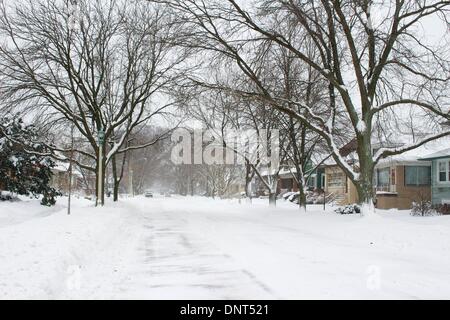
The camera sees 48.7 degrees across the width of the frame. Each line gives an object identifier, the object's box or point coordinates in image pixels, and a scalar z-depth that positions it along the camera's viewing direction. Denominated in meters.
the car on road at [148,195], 85.44
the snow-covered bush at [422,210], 26.44
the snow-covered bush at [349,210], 28.55
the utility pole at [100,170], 27.45
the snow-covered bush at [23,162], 29.22
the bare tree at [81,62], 27.28
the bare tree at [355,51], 18.20
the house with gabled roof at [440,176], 32.69
